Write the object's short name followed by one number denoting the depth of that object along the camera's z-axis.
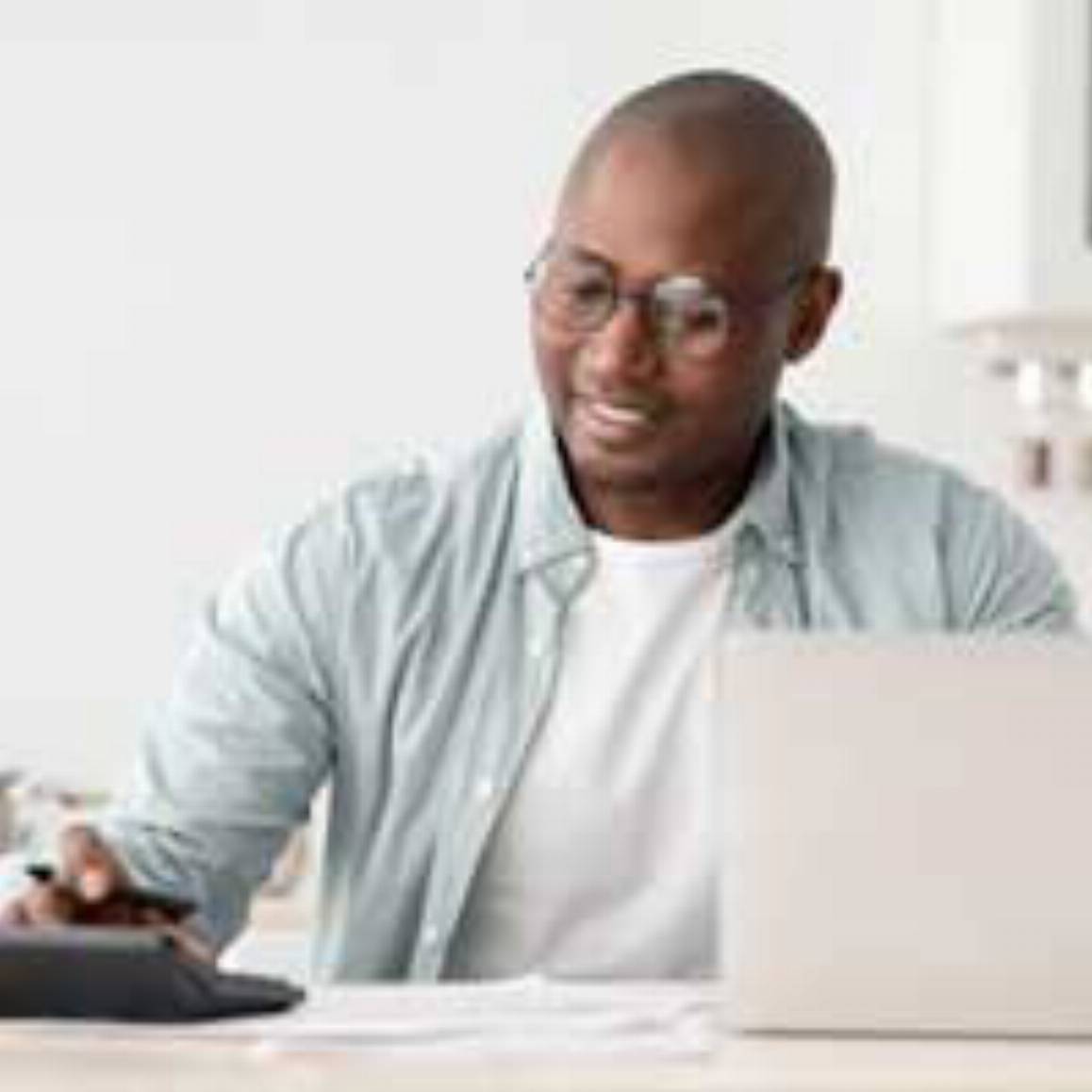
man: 3.53
